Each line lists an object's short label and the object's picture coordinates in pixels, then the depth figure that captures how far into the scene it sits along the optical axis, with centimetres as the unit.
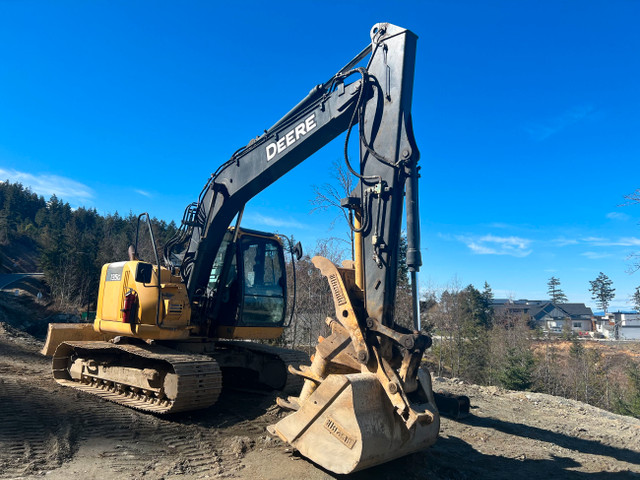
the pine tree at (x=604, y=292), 7775
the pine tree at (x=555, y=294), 8050
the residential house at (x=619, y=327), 5851
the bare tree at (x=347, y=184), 1481
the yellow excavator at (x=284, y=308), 397
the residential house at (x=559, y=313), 6769
